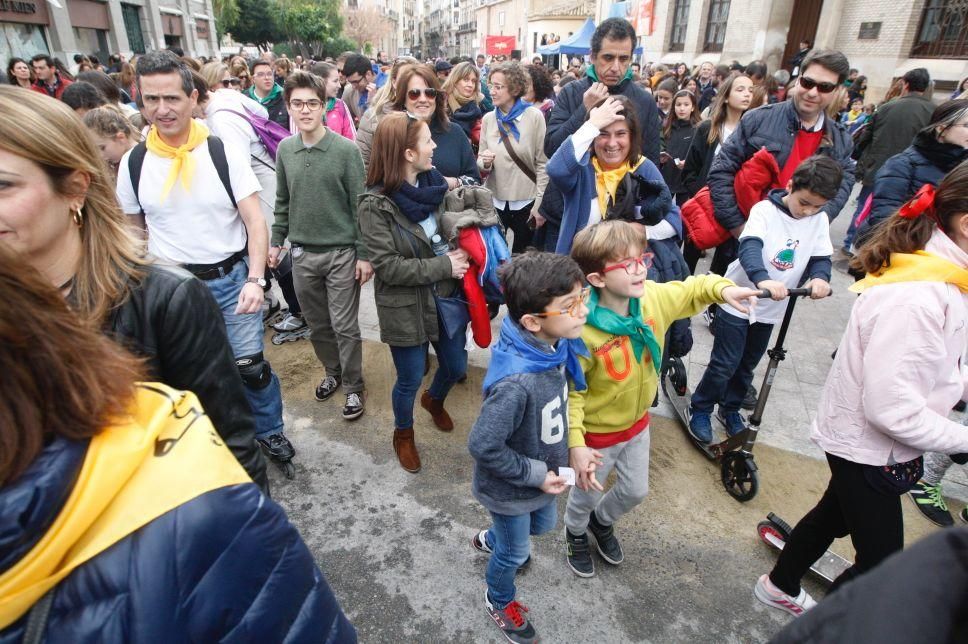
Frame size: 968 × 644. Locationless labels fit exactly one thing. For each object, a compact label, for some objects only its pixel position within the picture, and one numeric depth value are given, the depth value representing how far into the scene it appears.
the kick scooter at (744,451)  2.95
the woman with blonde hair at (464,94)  5.11
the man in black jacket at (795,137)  3.48
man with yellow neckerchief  2.80
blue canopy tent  21.44
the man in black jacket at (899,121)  6.23
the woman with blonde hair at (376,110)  4.28
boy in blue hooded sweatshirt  1.99
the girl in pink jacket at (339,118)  5.86
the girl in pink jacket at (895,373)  1.81
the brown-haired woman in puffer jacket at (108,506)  0.76
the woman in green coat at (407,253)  2.91
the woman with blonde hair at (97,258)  1.27
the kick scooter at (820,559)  2.58
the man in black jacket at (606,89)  3.62
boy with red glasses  2.24
